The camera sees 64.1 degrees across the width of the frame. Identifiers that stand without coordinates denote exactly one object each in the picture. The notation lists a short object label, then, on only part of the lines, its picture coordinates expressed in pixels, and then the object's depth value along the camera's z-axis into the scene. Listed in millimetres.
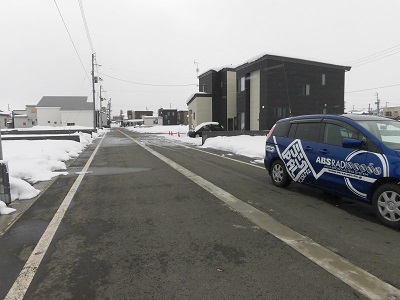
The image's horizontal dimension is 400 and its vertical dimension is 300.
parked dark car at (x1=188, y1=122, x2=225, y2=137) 31975
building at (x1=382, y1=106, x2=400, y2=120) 94112
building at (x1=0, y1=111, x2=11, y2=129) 91988
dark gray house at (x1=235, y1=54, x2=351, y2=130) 29594
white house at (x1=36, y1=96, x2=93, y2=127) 88062
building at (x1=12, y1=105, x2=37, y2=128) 92006
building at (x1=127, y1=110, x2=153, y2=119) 162750
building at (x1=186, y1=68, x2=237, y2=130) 37625
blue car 4844
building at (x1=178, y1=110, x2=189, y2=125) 127894
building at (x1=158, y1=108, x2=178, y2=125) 121438
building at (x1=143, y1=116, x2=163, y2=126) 126312
